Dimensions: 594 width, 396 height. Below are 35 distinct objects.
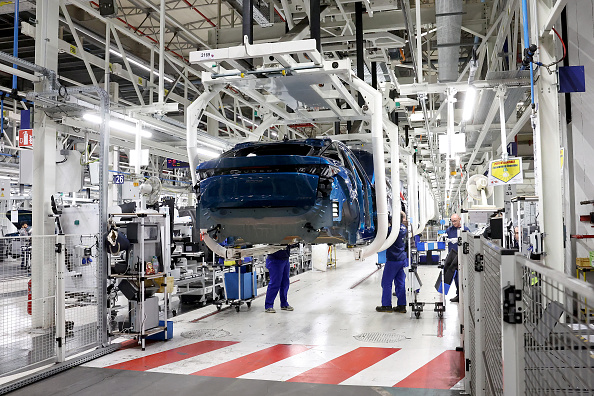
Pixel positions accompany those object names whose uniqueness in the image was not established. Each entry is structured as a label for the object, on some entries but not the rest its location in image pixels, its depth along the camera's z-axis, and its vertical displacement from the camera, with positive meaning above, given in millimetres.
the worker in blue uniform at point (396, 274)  8047 -968
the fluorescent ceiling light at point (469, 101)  6194 +1549
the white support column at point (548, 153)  5078 +639
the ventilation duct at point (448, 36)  5699 +2355
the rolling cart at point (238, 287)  8641 -1242
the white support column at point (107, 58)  7916 +2716
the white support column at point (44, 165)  7062 +837
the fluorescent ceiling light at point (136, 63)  10531 +3447
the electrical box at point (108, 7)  6629 +2914
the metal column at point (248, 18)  4195 +1748
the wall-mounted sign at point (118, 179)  8750 +743
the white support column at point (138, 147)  7391 +1117
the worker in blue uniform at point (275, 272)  8398 -937
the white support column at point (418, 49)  6230 +2162
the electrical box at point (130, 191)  10383 +627
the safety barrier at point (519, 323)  1333 -402
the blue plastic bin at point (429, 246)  9039 -565
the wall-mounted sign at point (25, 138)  7020 +1207
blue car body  4086 +161
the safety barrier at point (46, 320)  5699 -1512
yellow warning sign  6840 +621
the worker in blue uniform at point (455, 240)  8609 -444
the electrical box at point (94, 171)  8279 +855
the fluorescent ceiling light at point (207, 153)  10195 +1464
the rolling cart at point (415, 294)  7664 -1265
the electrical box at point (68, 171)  7605 +786
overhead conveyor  3973 +1213
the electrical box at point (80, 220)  8352 +18
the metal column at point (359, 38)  5922 +2195
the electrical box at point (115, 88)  10224 +2807
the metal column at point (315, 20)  4234 +1748
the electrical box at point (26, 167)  7324 +821
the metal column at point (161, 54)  7218 +2600
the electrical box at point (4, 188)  8984 +635
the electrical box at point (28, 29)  7336 +2949
